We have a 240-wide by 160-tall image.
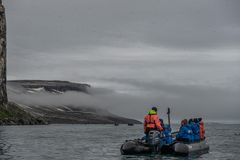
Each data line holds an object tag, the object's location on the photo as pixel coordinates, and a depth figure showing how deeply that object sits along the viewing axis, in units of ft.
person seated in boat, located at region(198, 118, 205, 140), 180.24
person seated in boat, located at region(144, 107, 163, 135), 154.51
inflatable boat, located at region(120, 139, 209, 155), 153.48
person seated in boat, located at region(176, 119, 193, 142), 166.68
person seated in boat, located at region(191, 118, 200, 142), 170.42
